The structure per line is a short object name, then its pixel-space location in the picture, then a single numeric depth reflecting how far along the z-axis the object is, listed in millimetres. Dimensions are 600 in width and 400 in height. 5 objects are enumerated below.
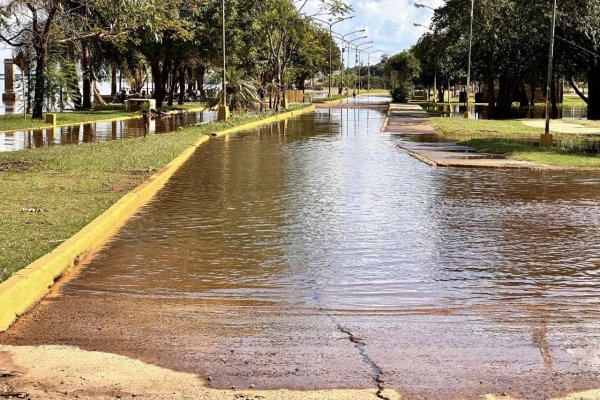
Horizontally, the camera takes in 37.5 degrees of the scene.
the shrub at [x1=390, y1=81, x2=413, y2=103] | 83500
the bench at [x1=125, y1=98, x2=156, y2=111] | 52759
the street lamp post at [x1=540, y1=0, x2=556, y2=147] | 25672
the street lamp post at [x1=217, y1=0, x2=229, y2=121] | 38312
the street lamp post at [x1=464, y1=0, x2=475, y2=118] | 45628
